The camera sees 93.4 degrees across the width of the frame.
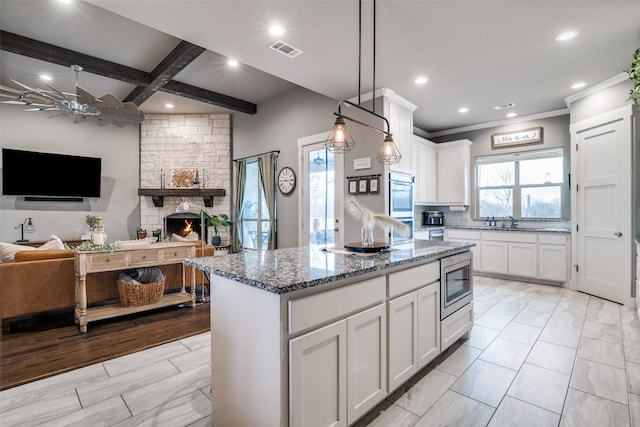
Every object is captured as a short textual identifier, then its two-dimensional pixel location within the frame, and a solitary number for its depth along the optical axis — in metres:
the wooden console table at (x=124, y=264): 2.97
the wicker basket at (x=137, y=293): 3.30
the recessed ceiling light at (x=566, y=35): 2.69
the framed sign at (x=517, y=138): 5.04
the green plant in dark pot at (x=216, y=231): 5.92
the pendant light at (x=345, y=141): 2.21
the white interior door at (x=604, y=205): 3.64
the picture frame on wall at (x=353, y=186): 4.11
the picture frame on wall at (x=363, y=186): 4.02
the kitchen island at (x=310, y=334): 1.28
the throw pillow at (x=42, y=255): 2.95
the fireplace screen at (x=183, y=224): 6.19
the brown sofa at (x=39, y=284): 2.85
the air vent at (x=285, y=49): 2.85
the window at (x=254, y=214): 5.52
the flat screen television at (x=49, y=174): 5.03
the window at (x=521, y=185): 4.98
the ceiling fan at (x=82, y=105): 3.48
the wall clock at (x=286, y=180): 4.91
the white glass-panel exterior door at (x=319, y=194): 4.31
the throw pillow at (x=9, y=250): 2.97
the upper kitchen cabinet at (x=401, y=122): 3.94
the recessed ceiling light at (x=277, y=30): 2.57
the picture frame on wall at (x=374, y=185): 3.93
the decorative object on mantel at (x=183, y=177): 6.13
